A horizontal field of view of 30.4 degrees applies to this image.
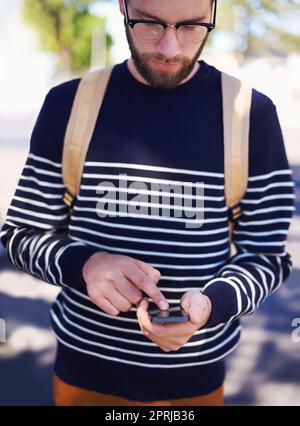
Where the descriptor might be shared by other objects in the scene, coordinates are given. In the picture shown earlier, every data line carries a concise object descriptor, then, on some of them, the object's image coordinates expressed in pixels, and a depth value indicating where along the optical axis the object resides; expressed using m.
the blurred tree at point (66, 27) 13.72
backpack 1.21
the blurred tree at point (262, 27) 11.89
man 1.21
